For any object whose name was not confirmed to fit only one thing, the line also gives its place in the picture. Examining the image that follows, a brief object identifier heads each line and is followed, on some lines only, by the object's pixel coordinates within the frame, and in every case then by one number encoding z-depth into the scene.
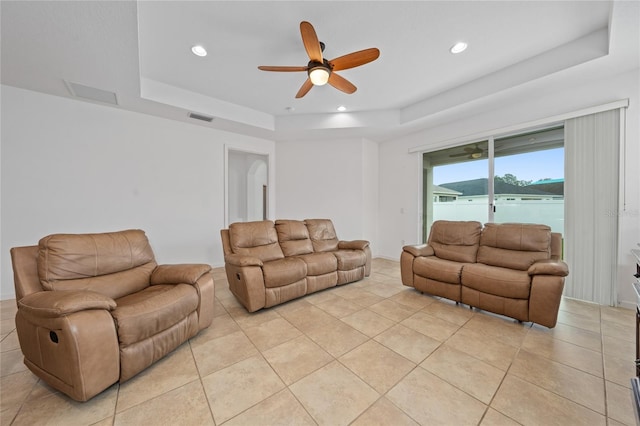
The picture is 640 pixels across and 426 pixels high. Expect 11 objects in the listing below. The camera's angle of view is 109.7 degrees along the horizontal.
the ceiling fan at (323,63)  2.00
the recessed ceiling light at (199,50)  2.45
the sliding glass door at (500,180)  3.07
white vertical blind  2.58
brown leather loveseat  2.06
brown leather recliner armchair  1.25
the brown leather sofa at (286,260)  2.44
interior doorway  6.12
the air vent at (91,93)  2.75
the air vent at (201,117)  3.59
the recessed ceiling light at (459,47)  2.38
